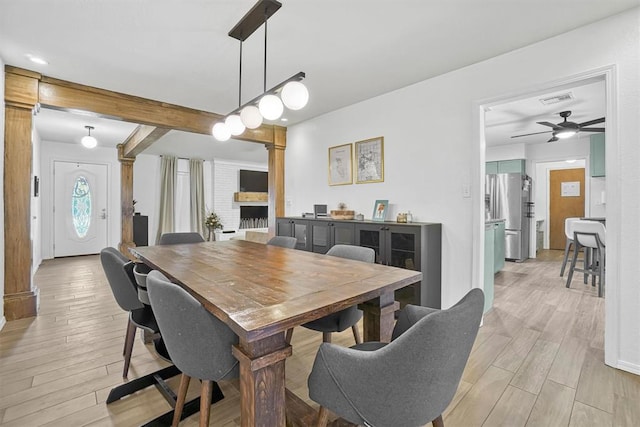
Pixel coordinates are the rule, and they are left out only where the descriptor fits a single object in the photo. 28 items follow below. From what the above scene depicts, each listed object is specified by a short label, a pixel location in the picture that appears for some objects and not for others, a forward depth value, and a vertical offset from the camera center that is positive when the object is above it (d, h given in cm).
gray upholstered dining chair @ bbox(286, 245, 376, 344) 178 -68
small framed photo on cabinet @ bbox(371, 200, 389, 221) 342 +2
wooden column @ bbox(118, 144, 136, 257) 624 +27
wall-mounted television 827 +87
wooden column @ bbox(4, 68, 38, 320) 283 +17
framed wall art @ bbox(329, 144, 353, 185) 398 +65
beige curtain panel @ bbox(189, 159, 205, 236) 750 +36
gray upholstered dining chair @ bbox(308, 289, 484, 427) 86 -50
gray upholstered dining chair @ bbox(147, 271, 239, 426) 112 -49
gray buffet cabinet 276 -35
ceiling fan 398 +116
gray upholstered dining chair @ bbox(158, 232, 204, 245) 320 -31
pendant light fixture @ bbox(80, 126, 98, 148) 489 +116
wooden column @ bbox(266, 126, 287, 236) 489 +62
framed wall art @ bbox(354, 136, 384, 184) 359 +65
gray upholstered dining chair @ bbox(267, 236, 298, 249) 293 -31
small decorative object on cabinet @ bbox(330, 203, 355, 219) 375 -3
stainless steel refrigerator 575 +10
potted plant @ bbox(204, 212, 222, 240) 748 -32
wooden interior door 688 +31
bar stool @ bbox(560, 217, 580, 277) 426 -34
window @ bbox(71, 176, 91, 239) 630 +10
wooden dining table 102 -36
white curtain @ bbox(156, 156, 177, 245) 711 +38
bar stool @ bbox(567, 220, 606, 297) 358 -40
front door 614 +5
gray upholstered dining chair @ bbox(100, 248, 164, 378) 187 -54
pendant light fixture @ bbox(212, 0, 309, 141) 173 +71
